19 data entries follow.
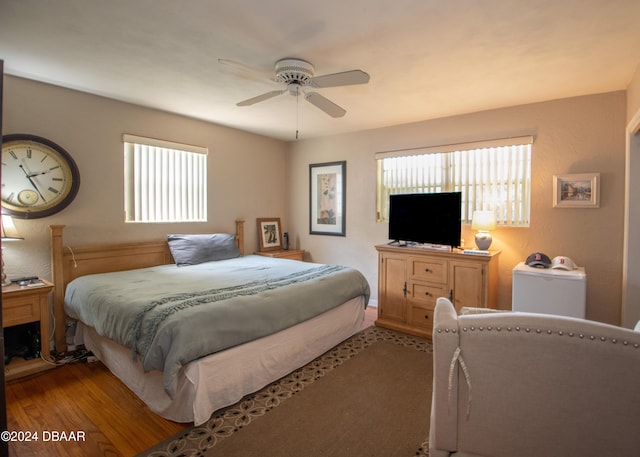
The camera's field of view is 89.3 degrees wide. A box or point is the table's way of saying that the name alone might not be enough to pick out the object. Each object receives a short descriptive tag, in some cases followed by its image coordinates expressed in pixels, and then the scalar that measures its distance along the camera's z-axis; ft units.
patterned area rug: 6.19
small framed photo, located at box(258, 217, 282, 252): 16.88
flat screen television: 11.38
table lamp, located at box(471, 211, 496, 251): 11.47
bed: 6.73
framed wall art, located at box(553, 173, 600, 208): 10.32
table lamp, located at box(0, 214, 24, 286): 8.60
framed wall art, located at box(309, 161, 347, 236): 16.28
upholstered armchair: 3.33
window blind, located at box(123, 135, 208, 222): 12.16
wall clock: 9.35
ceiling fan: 7.35
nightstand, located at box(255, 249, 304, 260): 16.07
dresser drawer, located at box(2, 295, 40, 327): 8.40
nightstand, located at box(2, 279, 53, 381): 8.45
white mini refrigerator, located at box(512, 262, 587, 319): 9.37
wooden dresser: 10.91
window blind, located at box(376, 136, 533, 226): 11.71
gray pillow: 12.50
